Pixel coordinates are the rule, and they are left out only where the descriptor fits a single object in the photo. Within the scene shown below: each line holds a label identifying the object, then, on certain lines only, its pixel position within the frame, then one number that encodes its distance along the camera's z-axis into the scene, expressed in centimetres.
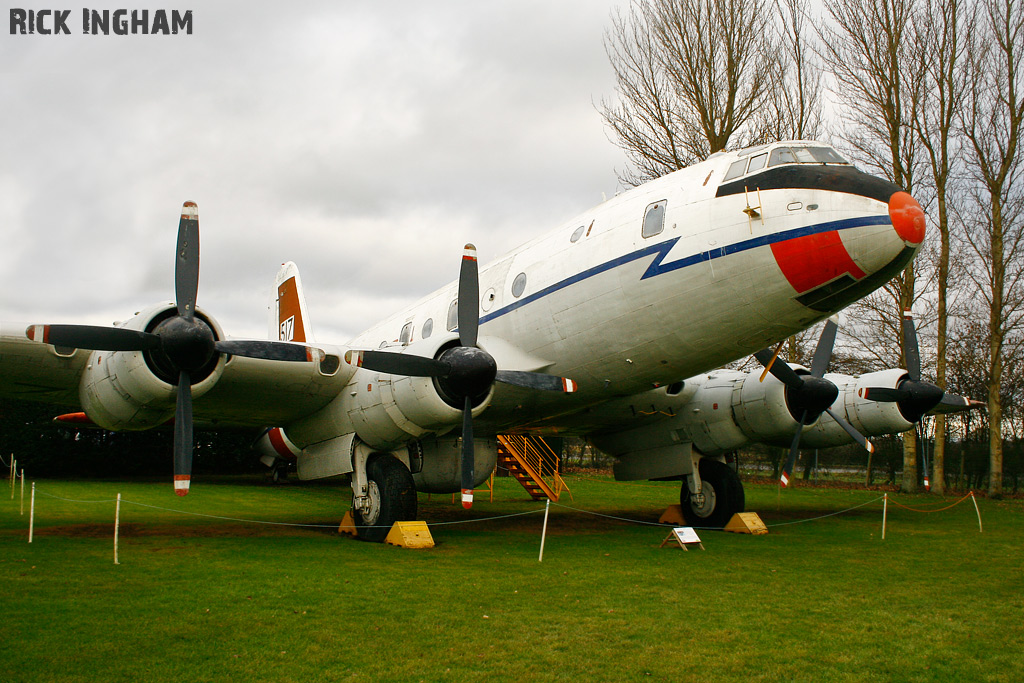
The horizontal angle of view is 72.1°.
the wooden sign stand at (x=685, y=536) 1038
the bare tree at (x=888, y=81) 2588
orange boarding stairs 1733
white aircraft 843
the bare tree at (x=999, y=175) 2520
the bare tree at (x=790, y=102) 2580
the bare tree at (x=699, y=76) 2517
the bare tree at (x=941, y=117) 2517
